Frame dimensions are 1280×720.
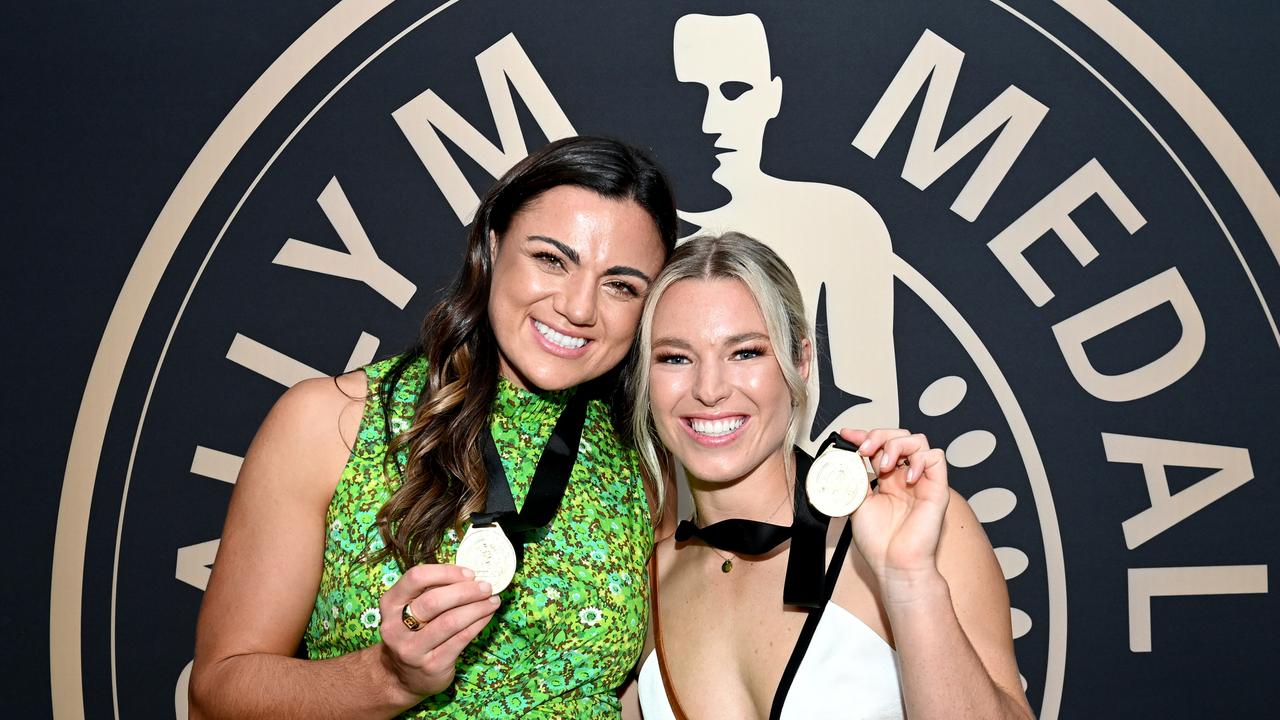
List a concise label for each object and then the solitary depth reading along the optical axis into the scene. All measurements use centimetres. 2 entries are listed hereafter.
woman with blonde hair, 188
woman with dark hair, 197
